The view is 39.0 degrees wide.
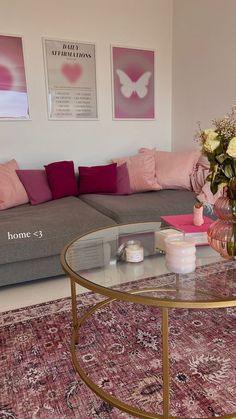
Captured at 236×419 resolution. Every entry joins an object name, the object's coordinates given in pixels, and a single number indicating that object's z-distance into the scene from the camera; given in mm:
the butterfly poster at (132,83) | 3426
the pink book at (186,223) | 1792
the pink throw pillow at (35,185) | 2863
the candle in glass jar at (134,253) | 1604
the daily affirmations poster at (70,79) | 3127
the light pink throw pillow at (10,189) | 2709
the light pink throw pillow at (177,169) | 3170
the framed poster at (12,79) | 2928
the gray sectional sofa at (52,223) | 2150
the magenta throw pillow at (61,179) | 2973
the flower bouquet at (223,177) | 1280
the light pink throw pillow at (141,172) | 3164
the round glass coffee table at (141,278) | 1113
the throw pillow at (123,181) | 3113
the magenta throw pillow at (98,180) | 3100
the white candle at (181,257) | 1451
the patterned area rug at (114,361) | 1291
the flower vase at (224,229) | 1438
